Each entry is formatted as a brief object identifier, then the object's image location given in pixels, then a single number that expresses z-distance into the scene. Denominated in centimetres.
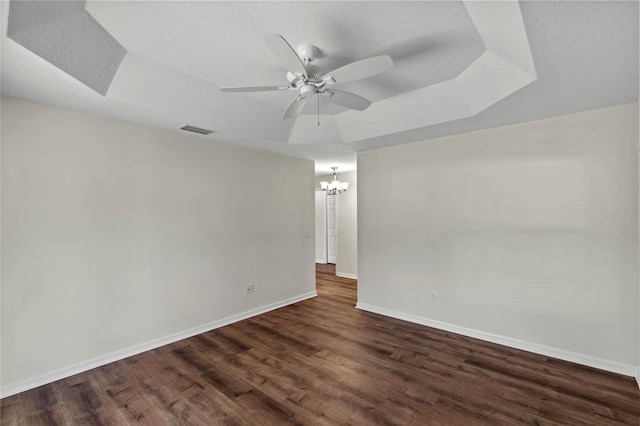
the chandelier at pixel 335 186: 575
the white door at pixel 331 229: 802
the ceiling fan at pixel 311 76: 154
